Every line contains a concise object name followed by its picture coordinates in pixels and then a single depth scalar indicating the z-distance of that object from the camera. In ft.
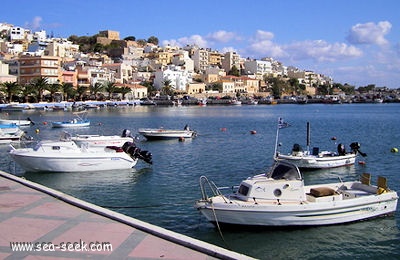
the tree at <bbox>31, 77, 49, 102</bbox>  373.81
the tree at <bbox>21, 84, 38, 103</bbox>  370.53
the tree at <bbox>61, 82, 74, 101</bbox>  402.48
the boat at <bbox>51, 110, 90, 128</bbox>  209.87
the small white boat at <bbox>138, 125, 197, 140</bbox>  159.74
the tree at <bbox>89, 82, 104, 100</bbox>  440.04
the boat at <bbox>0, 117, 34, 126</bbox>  205.34
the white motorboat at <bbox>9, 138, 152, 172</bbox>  86.38
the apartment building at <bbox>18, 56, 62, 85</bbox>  399.83
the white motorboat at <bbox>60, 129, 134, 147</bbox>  118.01
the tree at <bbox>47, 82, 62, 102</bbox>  382.83
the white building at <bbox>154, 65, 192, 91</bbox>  558.15
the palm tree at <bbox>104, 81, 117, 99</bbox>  457.14
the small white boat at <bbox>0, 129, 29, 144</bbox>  136.46
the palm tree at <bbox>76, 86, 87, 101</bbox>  420.93
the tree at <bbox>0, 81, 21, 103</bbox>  360.48
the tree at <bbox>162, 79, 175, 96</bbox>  545.44
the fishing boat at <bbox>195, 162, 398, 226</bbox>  51.03
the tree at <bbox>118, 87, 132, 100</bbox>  470.68
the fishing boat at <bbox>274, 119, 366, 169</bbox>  93.97
